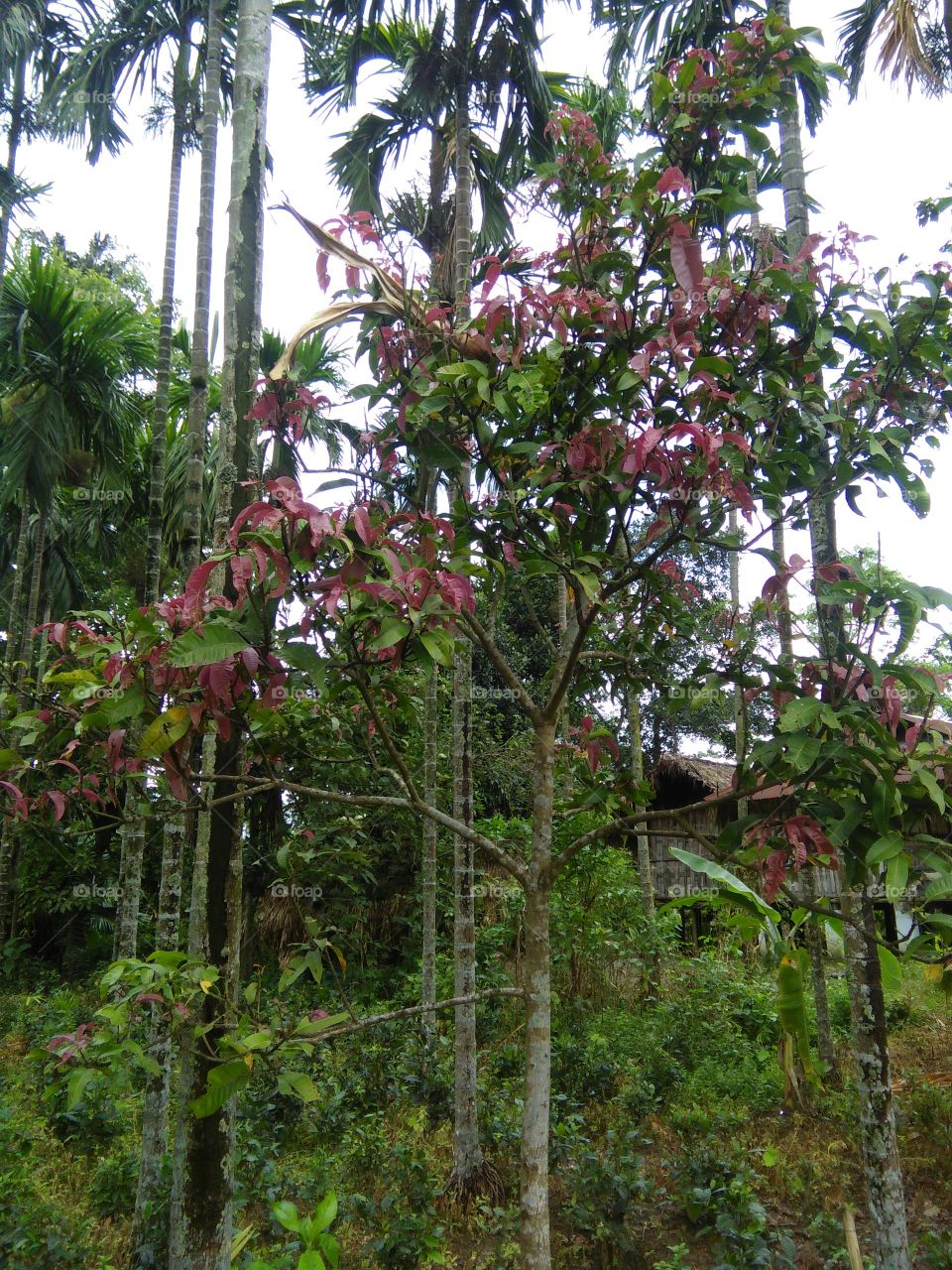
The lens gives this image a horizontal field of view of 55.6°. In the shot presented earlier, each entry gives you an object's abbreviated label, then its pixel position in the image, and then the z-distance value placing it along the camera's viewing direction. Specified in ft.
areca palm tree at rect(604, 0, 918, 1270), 9.96
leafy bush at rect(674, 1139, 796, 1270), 11.35
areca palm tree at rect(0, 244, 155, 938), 25.08
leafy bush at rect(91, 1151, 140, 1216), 14.84
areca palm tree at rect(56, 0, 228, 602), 22.07
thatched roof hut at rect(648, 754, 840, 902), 40.81
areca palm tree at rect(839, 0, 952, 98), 21.88
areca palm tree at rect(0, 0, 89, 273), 26.94
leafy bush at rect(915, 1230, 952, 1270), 11.48
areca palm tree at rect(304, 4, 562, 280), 20.79
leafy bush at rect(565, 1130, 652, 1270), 12.41
